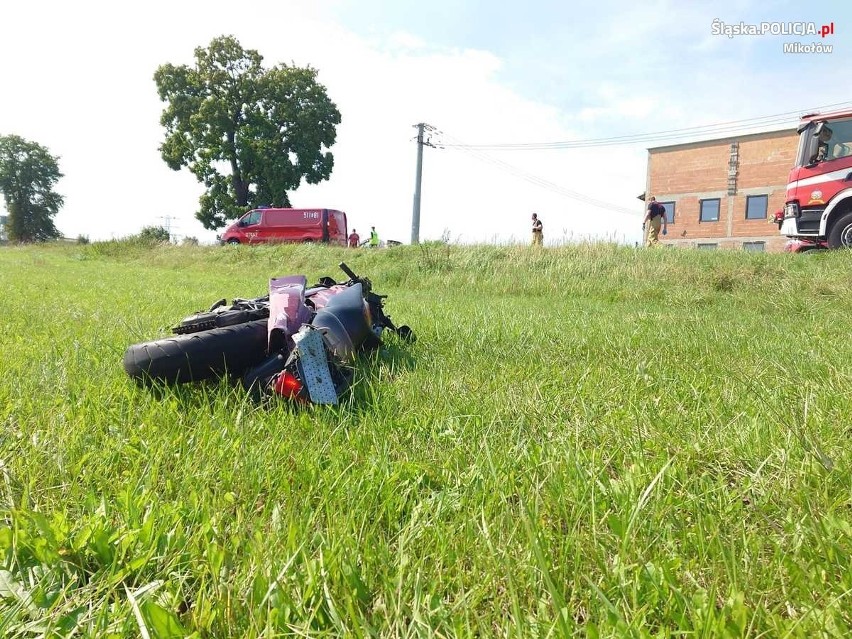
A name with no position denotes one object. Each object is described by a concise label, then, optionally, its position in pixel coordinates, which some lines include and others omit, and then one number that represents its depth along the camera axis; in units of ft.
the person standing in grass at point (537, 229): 51.78
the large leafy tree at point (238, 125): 106.42
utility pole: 92.48
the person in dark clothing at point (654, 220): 49.57
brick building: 104.68
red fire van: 77.41
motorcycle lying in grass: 6.12
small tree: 171.32
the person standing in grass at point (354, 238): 83.44
